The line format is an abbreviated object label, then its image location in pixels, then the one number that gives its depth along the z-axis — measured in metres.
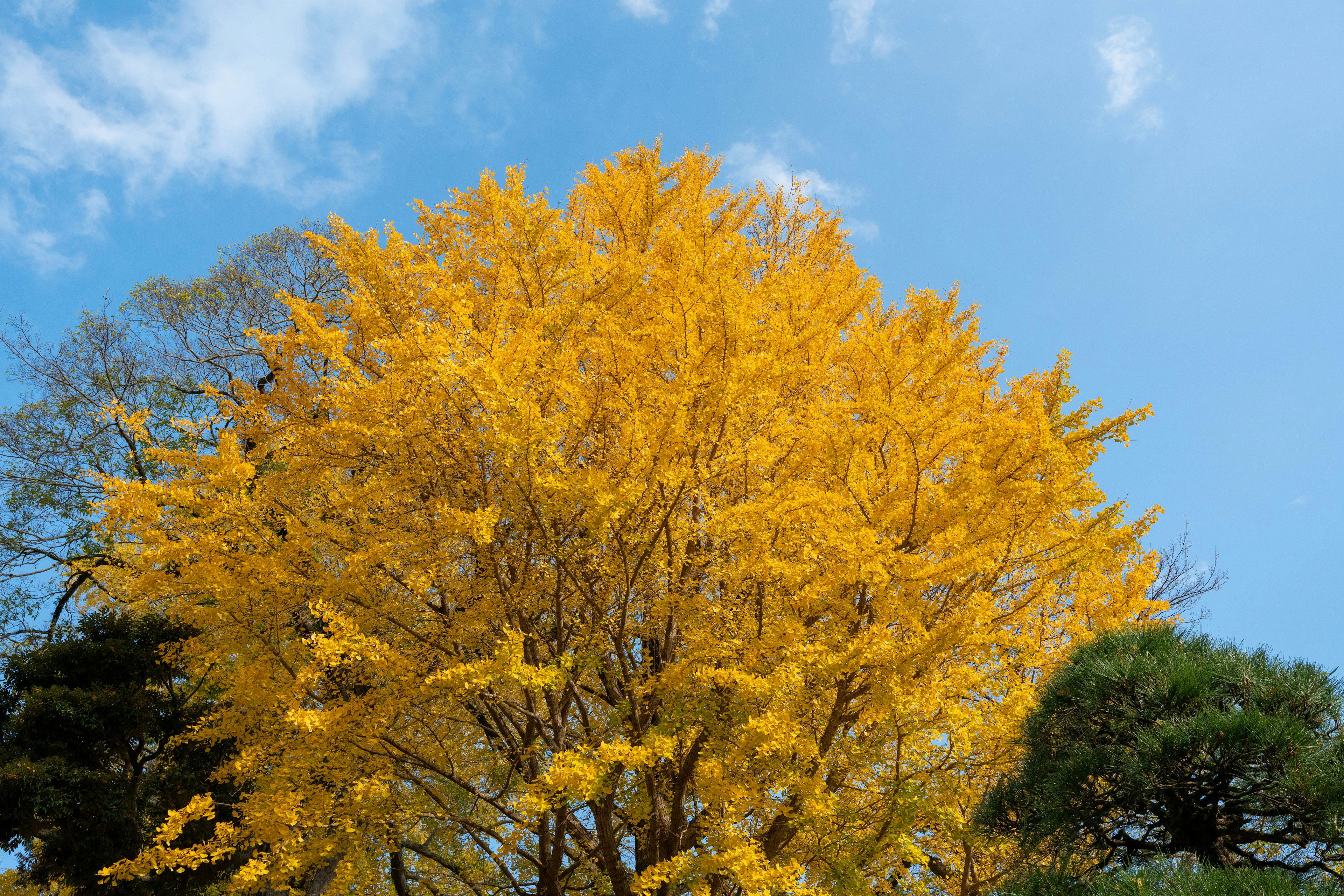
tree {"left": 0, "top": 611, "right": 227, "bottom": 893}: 7.06
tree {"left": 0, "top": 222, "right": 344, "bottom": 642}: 10.62
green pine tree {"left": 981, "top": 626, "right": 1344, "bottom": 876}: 3.27
